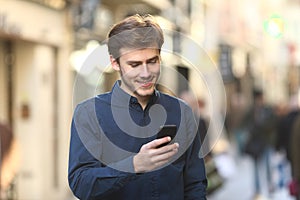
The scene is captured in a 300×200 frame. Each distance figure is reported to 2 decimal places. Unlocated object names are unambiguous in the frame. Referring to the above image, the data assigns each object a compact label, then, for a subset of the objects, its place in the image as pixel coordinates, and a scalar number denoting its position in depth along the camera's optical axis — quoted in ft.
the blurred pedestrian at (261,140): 58.18
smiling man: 13.61
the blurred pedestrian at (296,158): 32.81
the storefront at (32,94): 55.05
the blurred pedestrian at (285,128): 52.07
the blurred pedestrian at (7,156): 34.48
